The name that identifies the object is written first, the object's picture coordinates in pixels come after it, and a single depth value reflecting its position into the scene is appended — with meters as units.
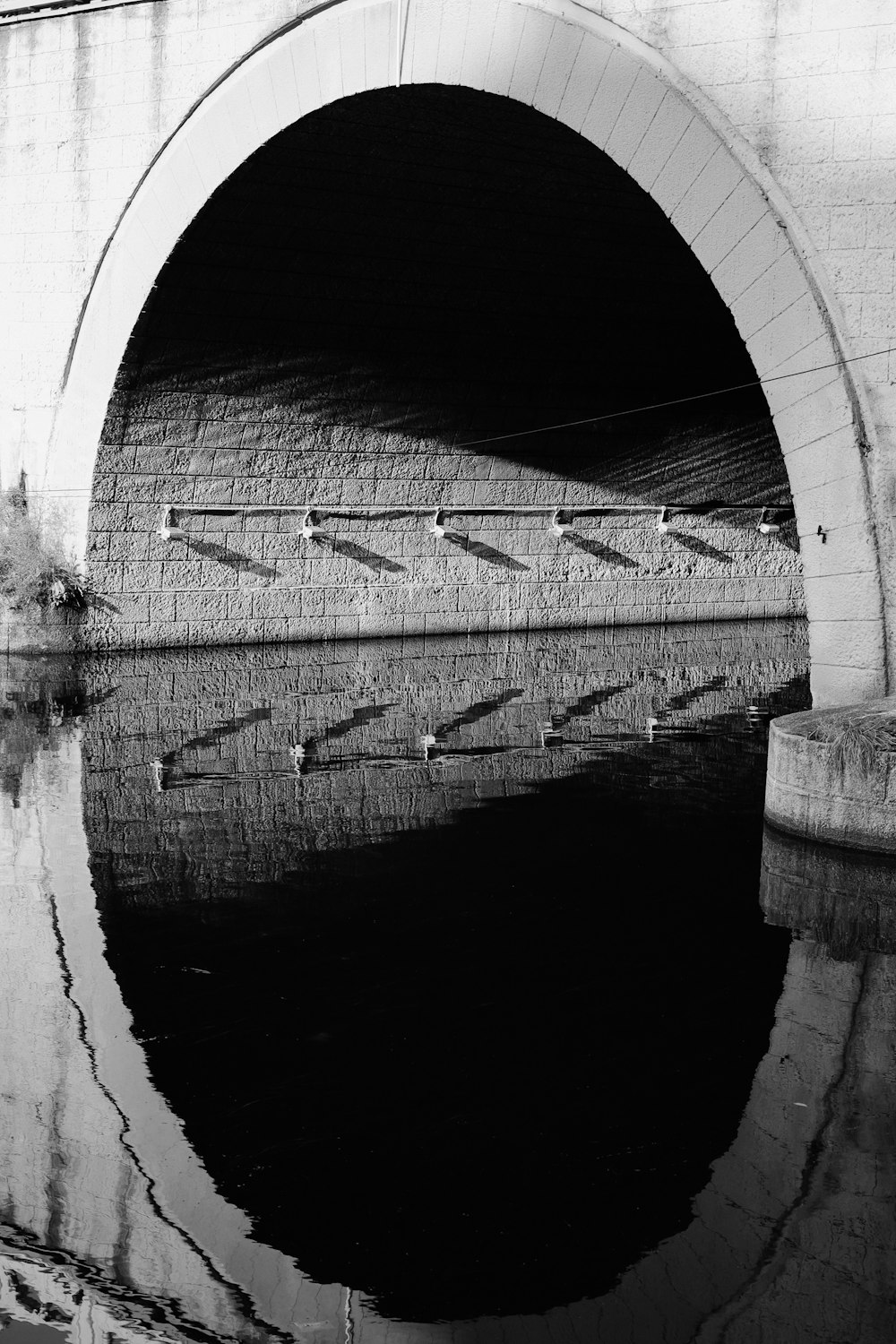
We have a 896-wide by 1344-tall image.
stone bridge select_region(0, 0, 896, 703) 9.30
